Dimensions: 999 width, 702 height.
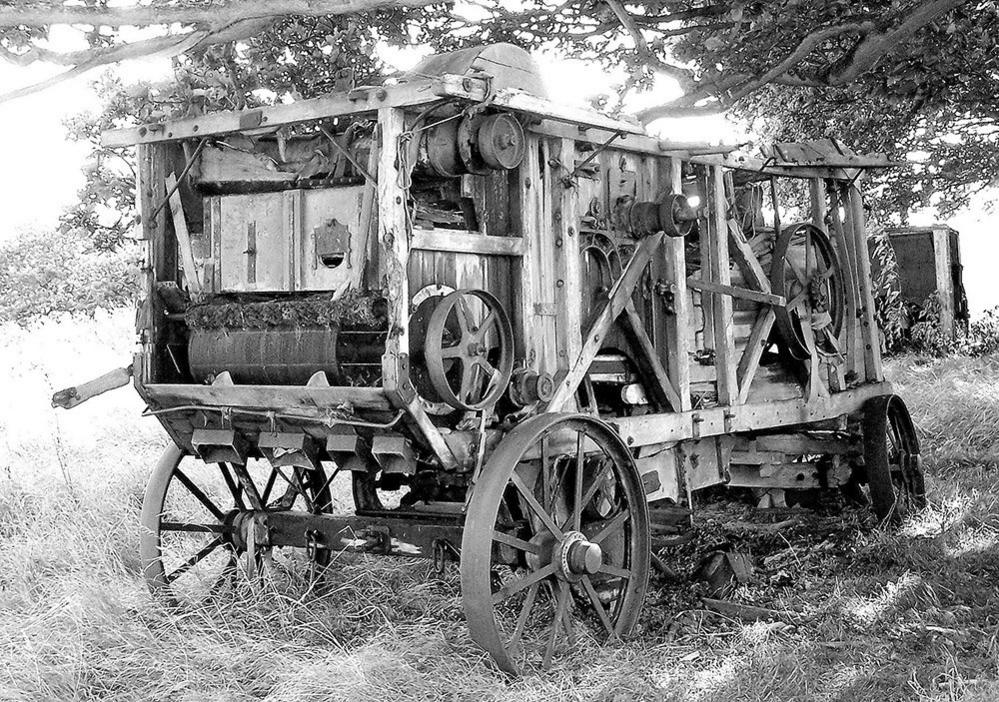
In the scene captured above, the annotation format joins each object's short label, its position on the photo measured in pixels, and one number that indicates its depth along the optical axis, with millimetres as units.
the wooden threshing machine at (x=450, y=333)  5117
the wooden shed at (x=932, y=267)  16094
